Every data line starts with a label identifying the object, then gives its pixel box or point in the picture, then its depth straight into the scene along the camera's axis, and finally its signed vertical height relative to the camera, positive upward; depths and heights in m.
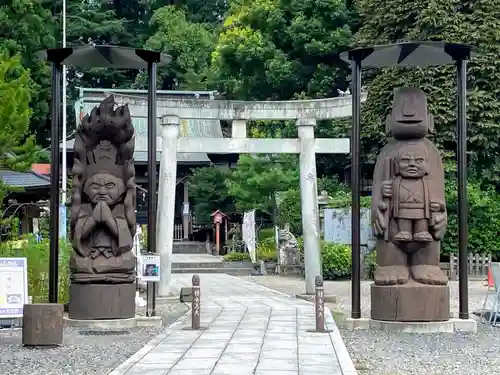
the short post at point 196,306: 11.93 -1.37
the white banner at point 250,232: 30.69 -0.50
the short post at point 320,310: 11.59 -1.39
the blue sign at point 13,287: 11.72 -1.04
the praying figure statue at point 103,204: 12.70 +0.27
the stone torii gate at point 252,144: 18.45 +1.89
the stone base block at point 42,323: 10.41 -1.42
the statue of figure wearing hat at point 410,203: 12.01 +0.27
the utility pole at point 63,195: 23.69 +0.90
